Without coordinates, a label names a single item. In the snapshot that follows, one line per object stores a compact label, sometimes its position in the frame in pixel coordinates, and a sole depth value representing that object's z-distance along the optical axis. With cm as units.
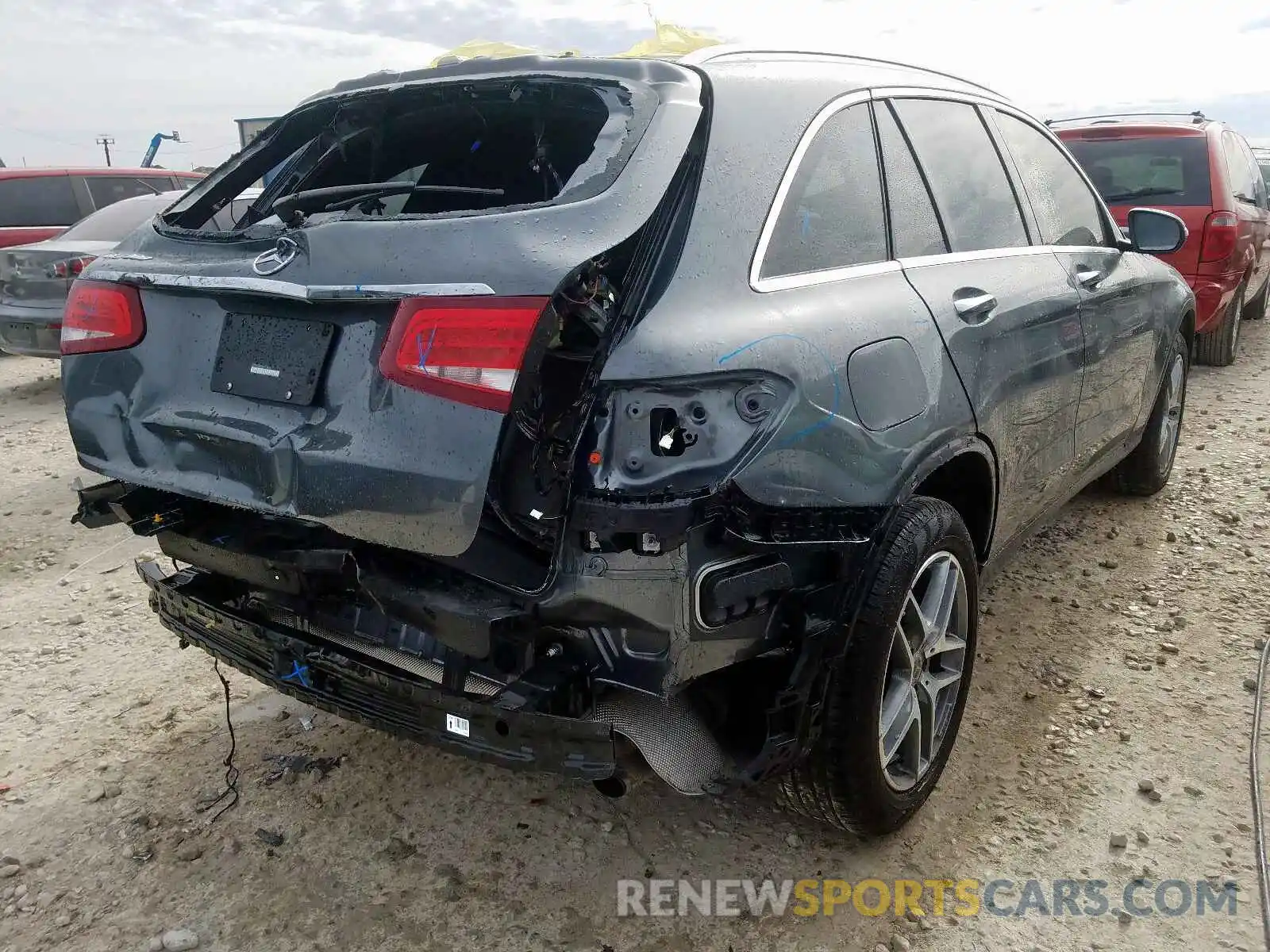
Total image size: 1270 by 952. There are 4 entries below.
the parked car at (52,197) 936
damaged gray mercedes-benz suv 181
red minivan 632
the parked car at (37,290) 713
